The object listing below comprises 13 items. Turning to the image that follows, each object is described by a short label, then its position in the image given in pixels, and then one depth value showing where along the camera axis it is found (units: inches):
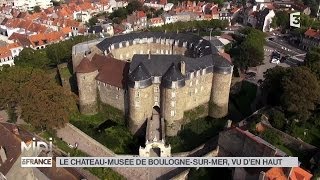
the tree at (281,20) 4330.7
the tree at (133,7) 4738.9
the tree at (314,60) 2166.7
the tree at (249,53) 2886.3
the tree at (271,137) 1769.2
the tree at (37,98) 1828.2
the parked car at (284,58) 3306.8
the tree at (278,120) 1911.9
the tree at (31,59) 2750.2
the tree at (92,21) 4346.0
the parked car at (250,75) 2778.1
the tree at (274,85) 2128.4
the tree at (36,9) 4991.6
